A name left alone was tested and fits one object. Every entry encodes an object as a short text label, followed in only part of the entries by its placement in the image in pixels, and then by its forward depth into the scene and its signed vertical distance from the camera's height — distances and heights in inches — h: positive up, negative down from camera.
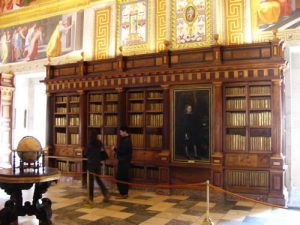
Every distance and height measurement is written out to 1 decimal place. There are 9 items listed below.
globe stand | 181.3 -21.5
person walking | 235.6 -26.8
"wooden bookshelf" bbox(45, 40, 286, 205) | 239.9 +12.8
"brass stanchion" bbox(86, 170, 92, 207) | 224.4 -50.3
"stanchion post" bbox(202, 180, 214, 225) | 169.6 -52.8
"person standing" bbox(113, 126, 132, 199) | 251.6 -26.8
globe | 181.3 -14.6
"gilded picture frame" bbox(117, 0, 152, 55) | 310.8 +100.1
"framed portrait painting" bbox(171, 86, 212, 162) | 257.8 +1.3
